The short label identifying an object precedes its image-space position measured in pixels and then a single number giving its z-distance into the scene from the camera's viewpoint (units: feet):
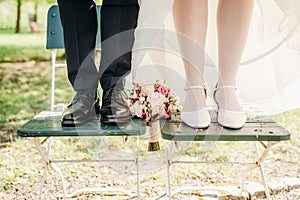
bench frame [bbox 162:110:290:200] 6.63
